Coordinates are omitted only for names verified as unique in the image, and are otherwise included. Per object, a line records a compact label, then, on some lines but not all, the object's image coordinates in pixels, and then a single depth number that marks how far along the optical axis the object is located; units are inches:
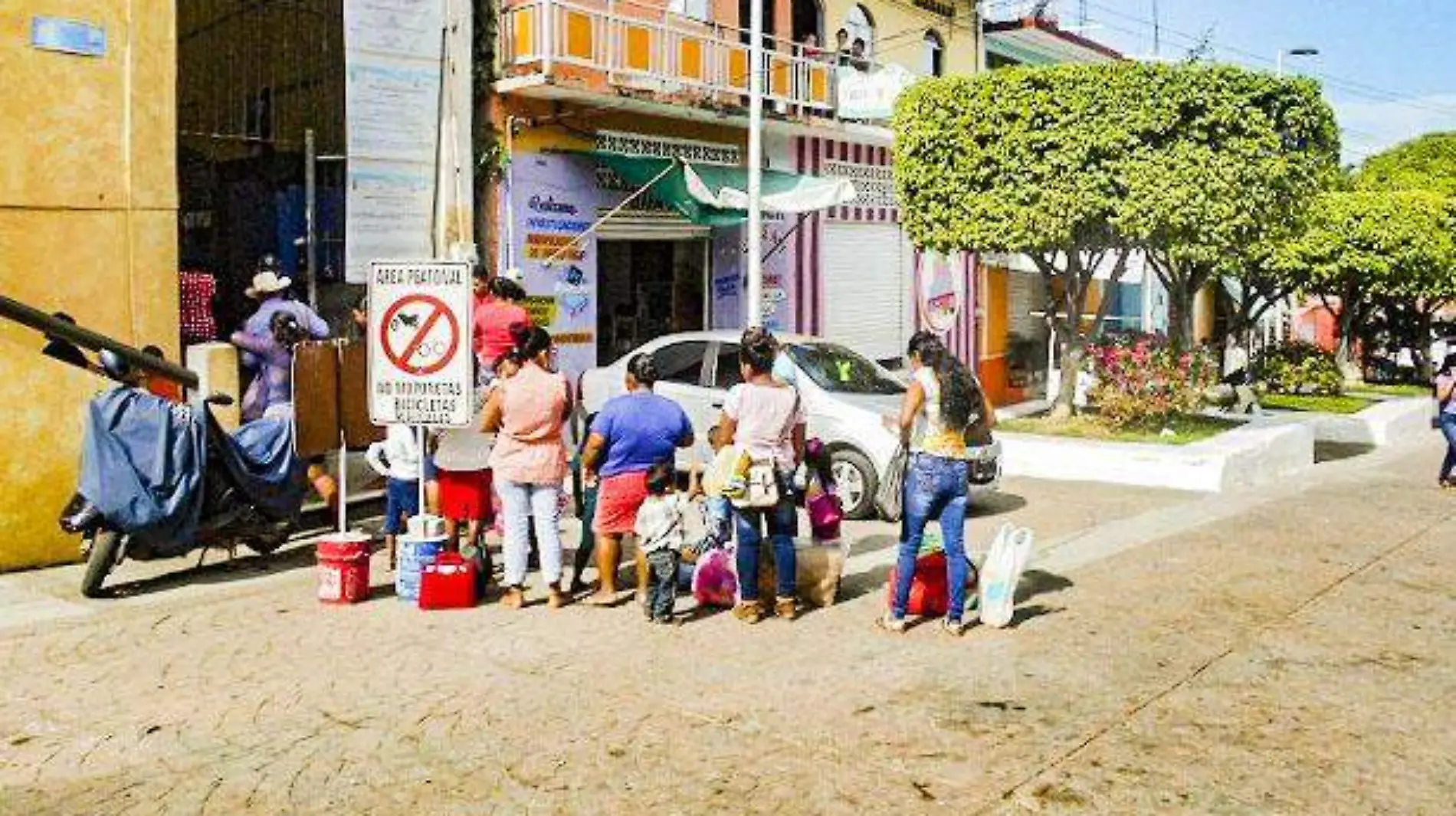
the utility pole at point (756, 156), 587.5
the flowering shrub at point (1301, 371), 1016.9
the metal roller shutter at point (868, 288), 799.1
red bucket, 328.5
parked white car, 471.8
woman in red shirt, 411.5
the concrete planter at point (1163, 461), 556.7
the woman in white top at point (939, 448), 299.6
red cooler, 326.6
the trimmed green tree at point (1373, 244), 979.9
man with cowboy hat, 420.2
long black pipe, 339.3
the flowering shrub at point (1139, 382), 633.0
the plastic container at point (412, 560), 332.2
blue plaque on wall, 380.2
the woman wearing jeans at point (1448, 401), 558.6
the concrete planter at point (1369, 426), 795.4
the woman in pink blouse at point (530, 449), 317.7
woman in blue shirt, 320.5
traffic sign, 327.9
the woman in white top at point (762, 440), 312.2
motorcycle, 334.3
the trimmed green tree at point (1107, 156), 580.4
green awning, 620.1
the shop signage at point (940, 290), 879.7
